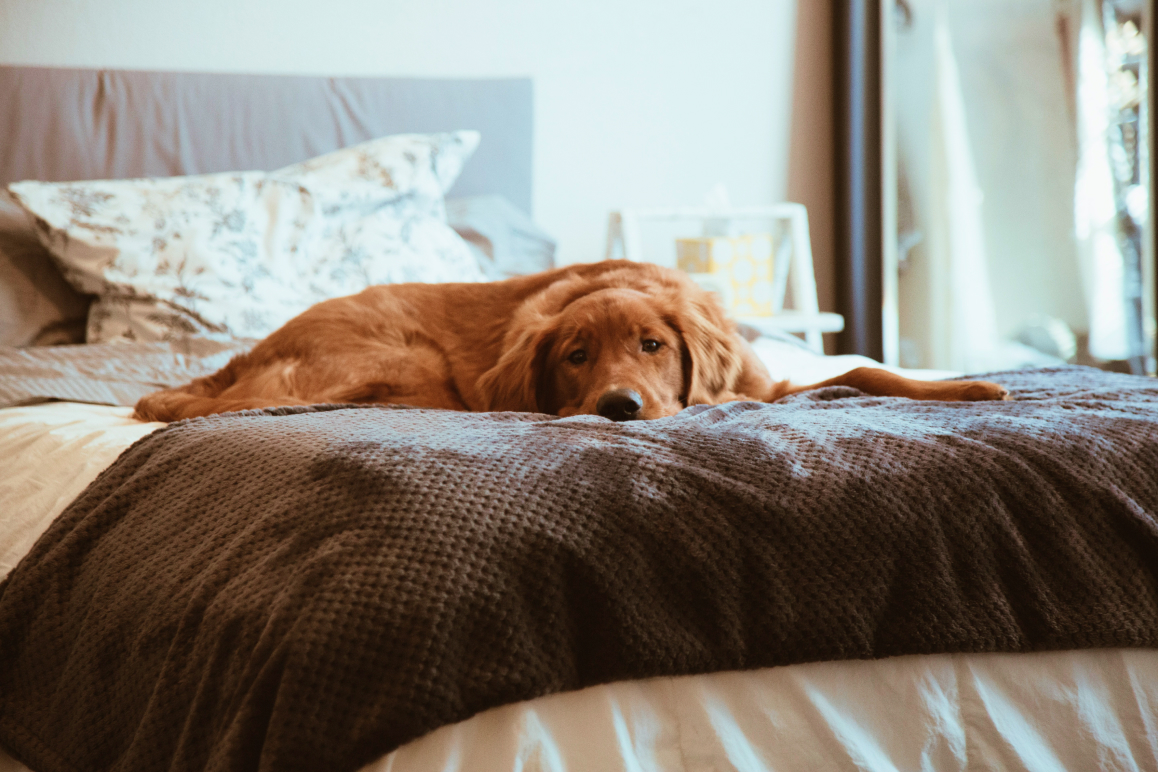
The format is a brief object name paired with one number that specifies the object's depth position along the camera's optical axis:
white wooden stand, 3.55
